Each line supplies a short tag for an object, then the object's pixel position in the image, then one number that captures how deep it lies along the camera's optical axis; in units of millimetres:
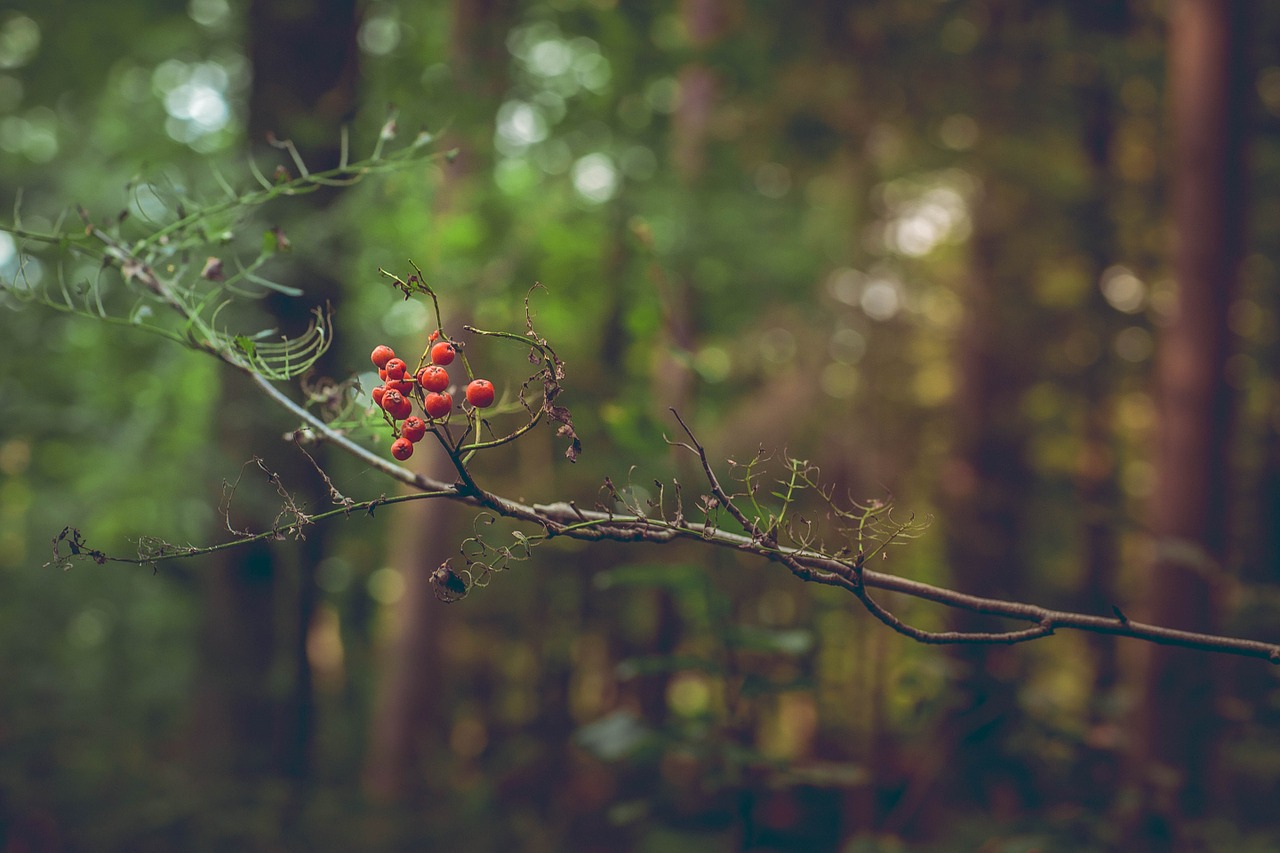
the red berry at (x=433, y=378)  630
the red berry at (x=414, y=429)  638
